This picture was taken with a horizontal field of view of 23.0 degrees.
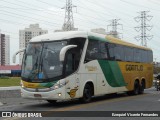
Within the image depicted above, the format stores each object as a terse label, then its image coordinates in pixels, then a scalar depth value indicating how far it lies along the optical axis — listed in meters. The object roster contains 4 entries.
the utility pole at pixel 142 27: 72.68
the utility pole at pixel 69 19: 49.31
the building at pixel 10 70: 130.12
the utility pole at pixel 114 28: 79.81
